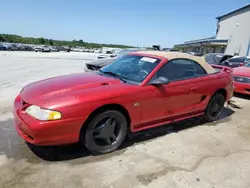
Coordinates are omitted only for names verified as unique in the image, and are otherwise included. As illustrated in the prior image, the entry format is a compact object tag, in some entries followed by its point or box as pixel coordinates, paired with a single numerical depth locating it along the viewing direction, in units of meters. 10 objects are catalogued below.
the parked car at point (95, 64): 8.07
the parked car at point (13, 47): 40.49
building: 27.94
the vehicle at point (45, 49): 45.50
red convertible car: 2.95
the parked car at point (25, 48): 43.77
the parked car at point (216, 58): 12.55
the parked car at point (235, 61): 12.05
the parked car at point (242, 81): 7.64
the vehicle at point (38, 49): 44.92
